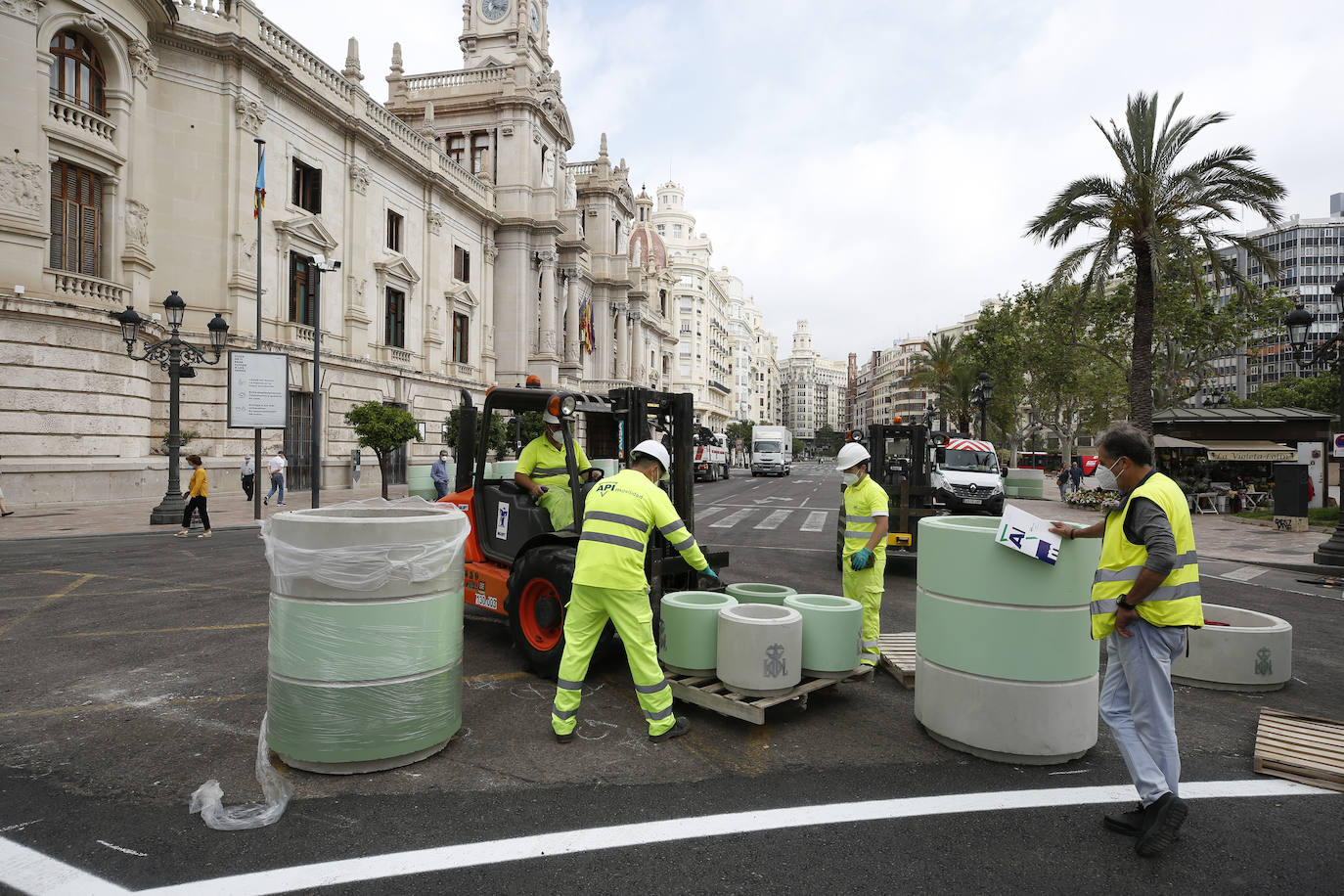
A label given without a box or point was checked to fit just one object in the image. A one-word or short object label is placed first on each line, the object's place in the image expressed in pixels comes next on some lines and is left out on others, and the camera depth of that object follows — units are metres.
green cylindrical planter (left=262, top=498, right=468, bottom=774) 3.94
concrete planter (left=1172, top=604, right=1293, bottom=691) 5.70
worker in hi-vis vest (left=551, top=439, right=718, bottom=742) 4.42
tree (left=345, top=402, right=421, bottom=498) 21.39
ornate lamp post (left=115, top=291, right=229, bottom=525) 16.12
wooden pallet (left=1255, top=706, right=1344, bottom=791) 4.01
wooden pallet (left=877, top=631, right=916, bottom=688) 5.63
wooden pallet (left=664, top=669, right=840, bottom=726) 4.48
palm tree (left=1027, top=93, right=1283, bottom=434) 16.78
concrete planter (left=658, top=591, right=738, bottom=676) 4.95
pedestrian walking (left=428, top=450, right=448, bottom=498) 20.00
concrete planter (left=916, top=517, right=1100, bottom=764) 4.12
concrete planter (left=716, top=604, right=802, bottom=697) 4.63
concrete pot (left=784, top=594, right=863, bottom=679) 4.90
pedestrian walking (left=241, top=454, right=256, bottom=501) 21.59
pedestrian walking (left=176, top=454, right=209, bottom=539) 13.94
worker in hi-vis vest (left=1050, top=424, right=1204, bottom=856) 3.38
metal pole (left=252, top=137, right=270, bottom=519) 16.50
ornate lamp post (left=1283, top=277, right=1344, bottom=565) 11.91
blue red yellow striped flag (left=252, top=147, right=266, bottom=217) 22.22
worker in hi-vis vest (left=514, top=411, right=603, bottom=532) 6.19
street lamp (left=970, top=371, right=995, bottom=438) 23.48
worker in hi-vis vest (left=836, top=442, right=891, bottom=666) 5.99
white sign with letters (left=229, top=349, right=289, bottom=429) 17.33
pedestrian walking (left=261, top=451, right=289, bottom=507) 20.75
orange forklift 5.71
